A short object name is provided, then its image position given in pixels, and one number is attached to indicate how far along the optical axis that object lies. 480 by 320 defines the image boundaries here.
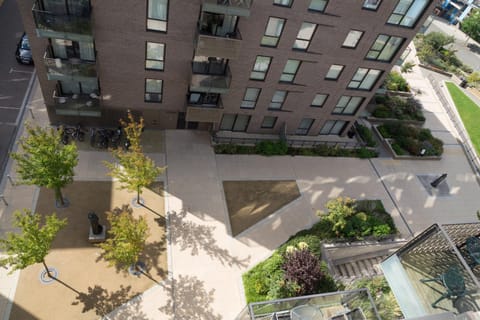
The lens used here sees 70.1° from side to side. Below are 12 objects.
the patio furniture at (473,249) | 11.75
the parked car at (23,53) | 29.06
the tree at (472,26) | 62.51
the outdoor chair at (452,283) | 10.92
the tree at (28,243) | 15.61
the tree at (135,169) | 20.20
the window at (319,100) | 28.03
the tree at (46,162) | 18.09
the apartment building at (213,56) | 20.17
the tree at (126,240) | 17.30
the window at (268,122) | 29.01
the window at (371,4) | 22.08
